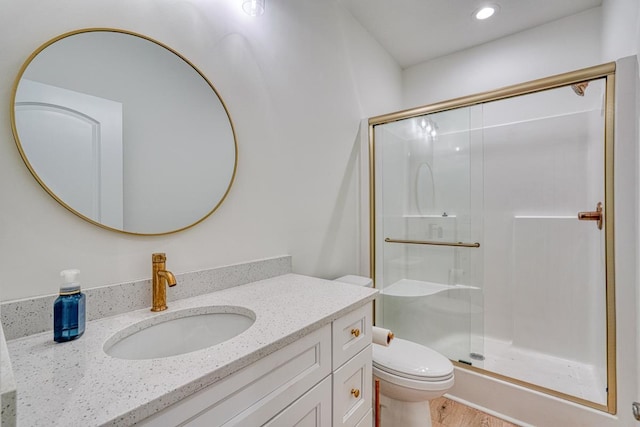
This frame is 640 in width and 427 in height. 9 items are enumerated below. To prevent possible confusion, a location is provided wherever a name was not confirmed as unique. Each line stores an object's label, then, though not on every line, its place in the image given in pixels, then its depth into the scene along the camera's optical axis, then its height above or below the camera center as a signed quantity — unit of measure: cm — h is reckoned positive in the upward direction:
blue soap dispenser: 70 -24
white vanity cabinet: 58 -44
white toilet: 129 -76
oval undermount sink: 81 -37
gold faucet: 92 -22
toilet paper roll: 123 -53
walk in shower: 196 -13
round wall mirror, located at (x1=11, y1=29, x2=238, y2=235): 79 +27
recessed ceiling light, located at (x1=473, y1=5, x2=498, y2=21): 197 +141
